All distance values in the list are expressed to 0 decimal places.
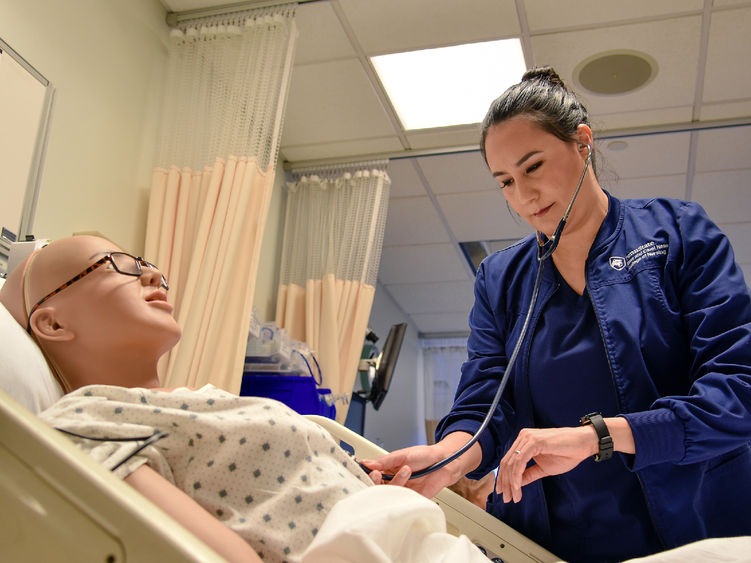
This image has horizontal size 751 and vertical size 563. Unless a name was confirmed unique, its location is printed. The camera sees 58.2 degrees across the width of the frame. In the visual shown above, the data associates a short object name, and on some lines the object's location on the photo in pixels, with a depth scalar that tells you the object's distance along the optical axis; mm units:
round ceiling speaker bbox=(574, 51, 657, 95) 3070
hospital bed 569
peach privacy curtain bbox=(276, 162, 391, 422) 3484
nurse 1083
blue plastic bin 2801
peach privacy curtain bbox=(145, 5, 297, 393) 2406
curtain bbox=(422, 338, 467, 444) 7410
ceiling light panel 3111
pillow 1063
